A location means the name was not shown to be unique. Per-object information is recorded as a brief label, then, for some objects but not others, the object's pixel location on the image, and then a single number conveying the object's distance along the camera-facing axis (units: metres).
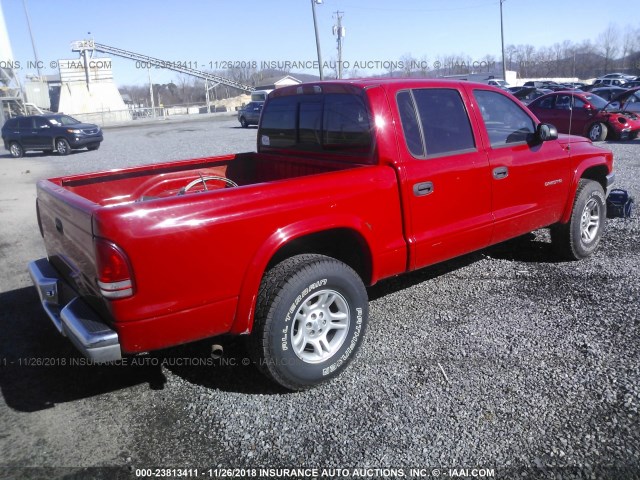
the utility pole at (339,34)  39.31
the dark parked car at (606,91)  20.02
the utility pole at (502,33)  47.50
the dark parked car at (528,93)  23.14
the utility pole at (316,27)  28.62
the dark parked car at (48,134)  20.22
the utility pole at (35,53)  49.42
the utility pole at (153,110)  60.52
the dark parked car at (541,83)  39.75
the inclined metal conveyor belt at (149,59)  65.25
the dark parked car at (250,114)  29.70
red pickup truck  2.65
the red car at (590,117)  14.62
